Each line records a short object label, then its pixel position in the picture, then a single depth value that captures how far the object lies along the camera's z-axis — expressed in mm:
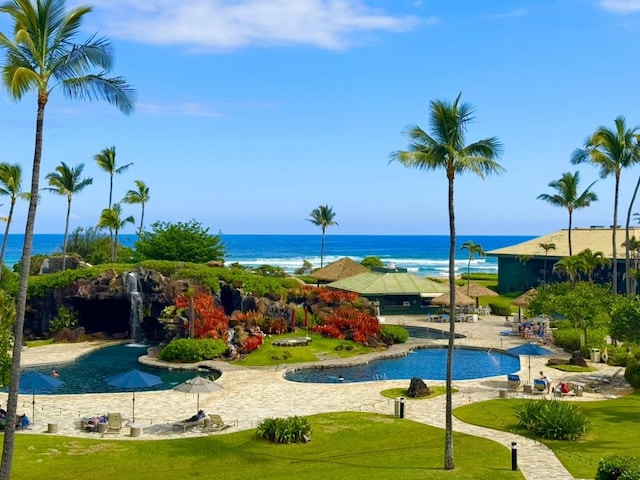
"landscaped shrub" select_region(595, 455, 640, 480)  14000
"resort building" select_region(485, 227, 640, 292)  68750
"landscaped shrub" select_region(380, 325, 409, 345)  43781
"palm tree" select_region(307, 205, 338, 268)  96062
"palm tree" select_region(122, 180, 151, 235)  75625
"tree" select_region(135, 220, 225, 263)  58938
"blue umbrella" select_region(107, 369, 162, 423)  24375
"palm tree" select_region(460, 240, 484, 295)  68638
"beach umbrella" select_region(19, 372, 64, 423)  23534
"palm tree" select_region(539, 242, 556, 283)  71312
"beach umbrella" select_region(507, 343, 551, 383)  31922
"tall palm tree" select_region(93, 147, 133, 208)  65812
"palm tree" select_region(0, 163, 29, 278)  41375
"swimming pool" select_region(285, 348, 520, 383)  34250
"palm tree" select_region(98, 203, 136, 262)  64250
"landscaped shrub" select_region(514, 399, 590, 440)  22319
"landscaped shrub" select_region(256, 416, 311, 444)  21953
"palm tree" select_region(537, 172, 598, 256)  66250
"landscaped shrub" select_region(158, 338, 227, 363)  37125
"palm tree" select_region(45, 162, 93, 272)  59250
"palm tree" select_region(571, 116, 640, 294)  45125
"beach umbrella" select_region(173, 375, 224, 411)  24281
